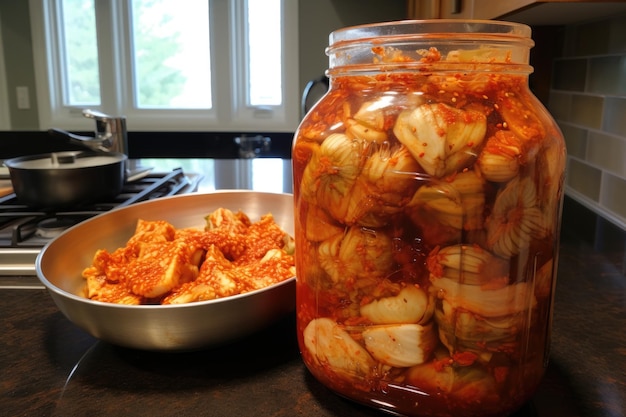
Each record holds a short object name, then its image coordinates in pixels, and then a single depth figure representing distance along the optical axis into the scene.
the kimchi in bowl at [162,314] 0.45
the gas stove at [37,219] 0.75
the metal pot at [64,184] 0.89
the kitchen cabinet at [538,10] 0.86
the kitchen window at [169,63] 2.79
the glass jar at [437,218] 0.38
